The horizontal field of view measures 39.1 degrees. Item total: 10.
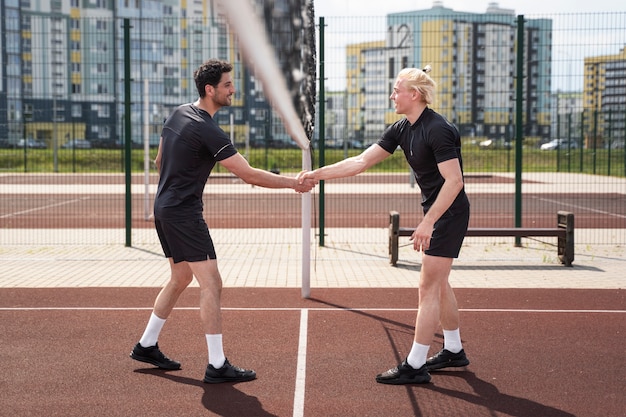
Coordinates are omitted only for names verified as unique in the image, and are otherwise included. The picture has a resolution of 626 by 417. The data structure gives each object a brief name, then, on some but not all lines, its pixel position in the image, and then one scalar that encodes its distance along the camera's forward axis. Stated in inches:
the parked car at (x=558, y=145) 893.8
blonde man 209.5
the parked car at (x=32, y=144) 933.2
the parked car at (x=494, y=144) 810.8
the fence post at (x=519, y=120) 463.2
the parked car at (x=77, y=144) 967.3
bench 397.4
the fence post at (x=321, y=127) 450.9
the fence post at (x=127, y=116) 452.4
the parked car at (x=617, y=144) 1029.2
